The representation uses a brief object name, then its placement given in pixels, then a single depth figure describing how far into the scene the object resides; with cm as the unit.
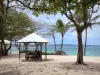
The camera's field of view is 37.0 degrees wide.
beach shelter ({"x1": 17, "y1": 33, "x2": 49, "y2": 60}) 1112
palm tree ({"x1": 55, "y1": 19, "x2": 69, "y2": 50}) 1940
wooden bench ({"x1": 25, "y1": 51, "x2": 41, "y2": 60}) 1123
